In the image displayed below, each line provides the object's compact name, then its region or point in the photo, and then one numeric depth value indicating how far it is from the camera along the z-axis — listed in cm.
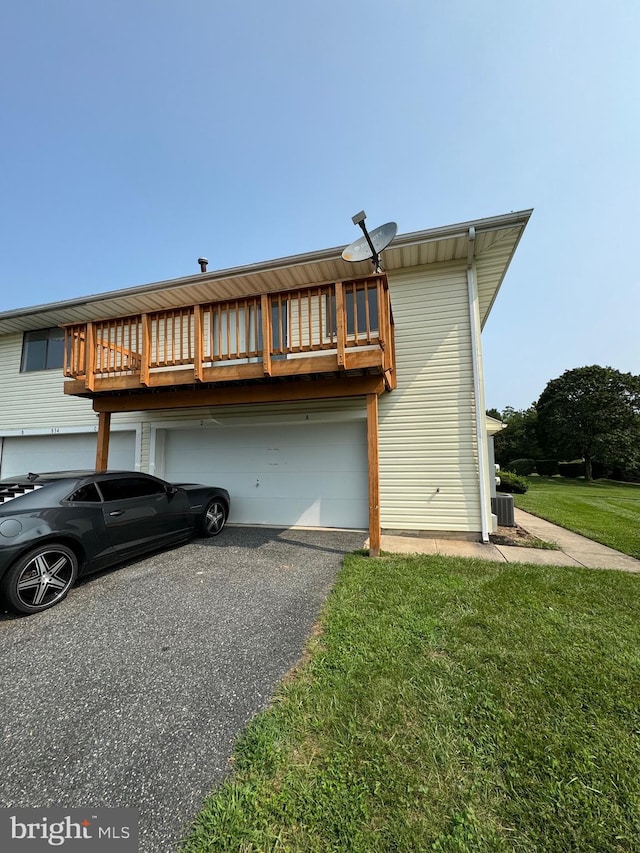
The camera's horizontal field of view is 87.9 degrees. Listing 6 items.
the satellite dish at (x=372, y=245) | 500
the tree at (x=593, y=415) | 2381
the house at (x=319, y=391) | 527
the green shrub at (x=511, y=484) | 1398
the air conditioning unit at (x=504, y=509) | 737
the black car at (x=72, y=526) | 321
